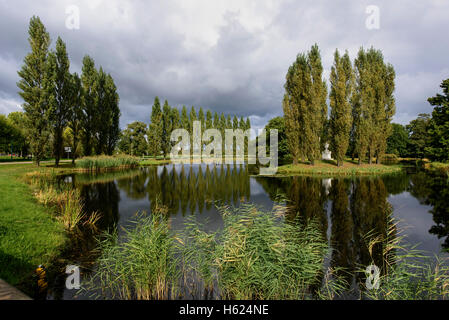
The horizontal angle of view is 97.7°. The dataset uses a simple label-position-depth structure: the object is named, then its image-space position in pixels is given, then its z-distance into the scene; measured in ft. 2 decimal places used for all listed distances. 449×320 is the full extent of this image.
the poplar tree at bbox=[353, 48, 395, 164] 97.30
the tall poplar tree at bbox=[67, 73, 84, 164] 100.69
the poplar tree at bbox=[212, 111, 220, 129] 200.54
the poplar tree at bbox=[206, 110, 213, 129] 195.72
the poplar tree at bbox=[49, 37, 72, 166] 88.89
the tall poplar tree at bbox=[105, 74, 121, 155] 120.69
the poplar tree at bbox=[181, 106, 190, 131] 180.75
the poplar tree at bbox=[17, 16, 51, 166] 80.18
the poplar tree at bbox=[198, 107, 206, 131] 191.01
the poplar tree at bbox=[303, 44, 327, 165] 92.48
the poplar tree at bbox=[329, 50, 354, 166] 91.61
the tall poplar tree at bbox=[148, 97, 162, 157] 163.53
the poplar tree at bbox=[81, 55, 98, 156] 111.86
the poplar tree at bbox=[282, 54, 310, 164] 94.52
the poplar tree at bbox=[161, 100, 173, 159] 169.58
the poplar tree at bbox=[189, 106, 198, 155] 181.78
